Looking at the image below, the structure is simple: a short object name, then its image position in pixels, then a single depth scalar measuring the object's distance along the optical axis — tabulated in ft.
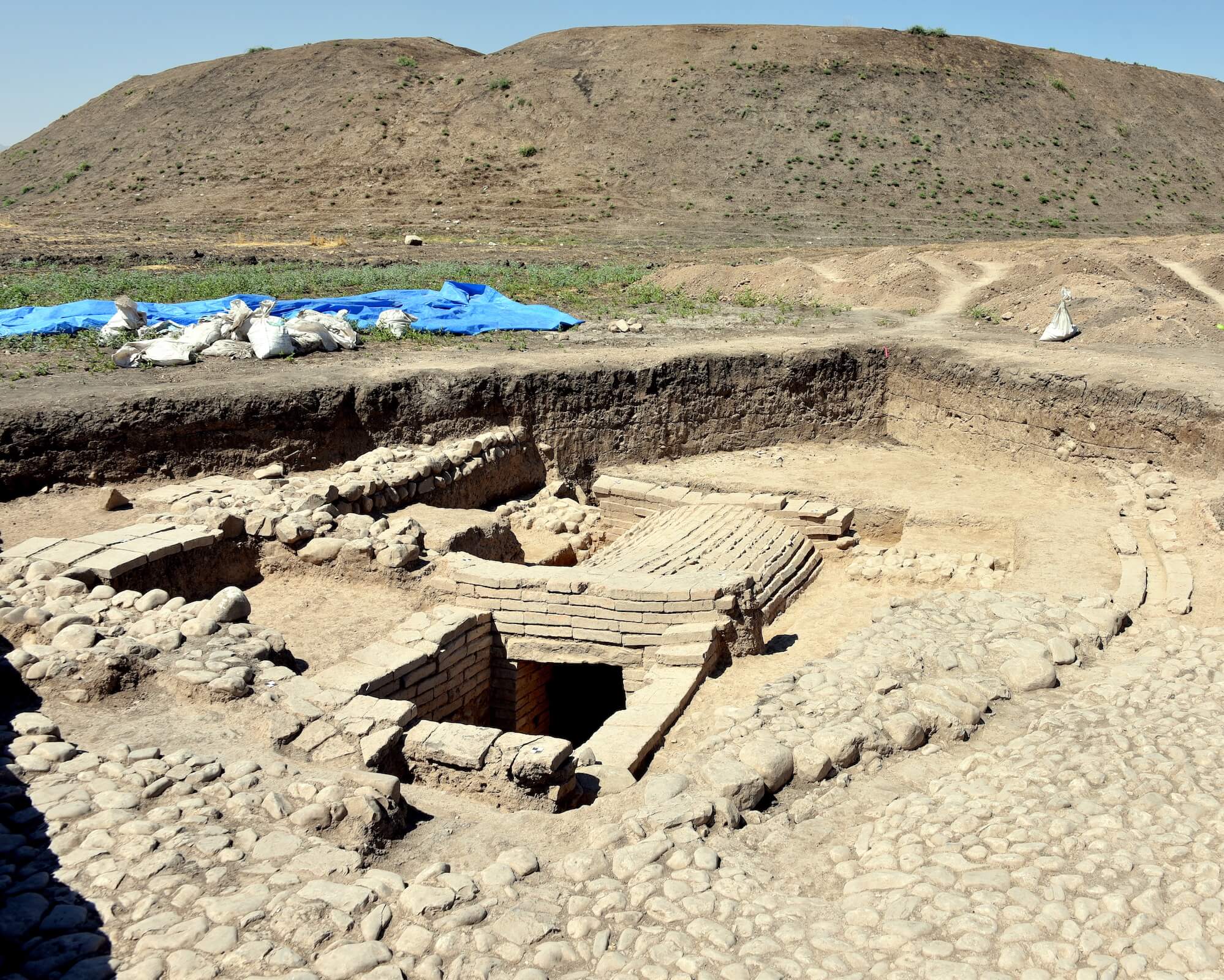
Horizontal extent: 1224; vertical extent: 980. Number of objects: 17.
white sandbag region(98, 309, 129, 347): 37.45
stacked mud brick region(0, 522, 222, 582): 21.33
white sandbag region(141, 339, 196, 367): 35.35
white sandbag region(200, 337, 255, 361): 36.81
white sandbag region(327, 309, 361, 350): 39.88
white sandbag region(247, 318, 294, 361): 37.32
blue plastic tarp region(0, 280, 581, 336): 40.14
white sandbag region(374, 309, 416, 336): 42.47
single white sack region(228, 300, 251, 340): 38.27
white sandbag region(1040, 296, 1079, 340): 44.88
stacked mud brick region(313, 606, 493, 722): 18.75
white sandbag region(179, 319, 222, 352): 37.01
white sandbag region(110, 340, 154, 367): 34.83
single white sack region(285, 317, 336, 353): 38.52
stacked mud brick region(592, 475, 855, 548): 31.99
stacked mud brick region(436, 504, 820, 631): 22.41
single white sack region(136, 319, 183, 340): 38.47
